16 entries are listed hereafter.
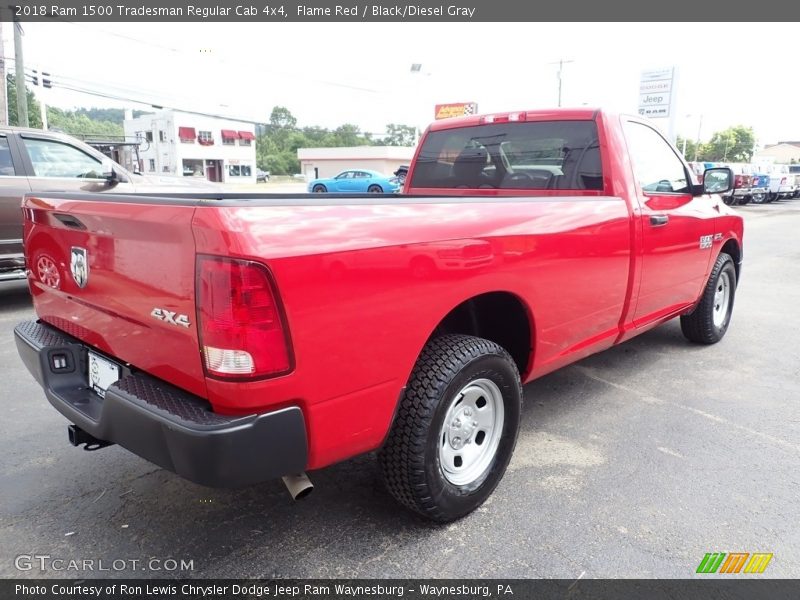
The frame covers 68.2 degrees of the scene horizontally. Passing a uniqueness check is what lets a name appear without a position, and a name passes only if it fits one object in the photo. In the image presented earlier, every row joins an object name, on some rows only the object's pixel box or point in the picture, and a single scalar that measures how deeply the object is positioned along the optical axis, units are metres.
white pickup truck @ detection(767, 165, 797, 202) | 30.75
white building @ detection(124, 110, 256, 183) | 66.75
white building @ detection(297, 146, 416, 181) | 58.16
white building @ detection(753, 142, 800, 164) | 123.81
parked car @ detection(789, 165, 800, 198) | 35.02
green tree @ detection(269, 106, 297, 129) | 125.06
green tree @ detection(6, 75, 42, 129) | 52.80
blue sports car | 30.55
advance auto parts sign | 45.69
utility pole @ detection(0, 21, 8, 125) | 12.63
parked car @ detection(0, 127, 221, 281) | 6.18
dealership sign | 25.50
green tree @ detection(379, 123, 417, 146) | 109.00
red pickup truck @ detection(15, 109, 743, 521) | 1.82
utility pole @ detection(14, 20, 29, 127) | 20.64
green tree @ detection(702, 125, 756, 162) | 97.56
